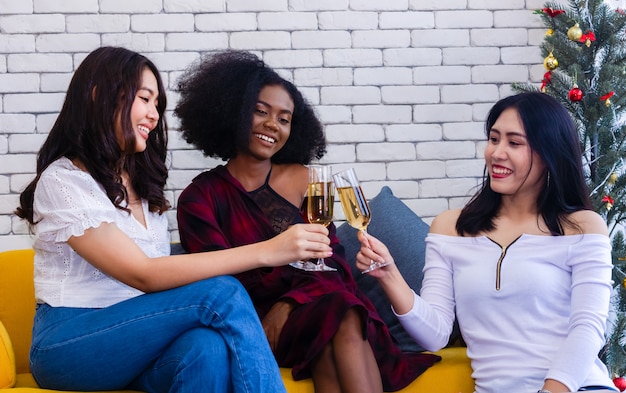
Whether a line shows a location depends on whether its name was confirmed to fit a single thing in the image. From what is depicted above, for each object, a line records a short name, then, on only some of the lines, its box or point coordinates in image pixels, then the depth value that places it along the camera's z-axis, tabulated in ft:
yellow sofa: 6.98
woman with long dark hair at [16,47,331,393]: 5.80
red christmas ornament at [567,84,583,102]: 9.27
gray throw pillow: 8.14
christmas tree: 9.46
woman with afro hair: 6.67
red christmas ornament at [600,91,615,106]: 9.36
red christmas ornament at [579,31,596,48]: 9.38
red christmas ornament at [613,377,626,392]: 8.89
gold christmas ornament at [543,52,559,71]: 9.54
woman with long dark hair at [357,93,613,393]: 6.23
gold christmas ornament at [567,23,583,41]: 9.29
